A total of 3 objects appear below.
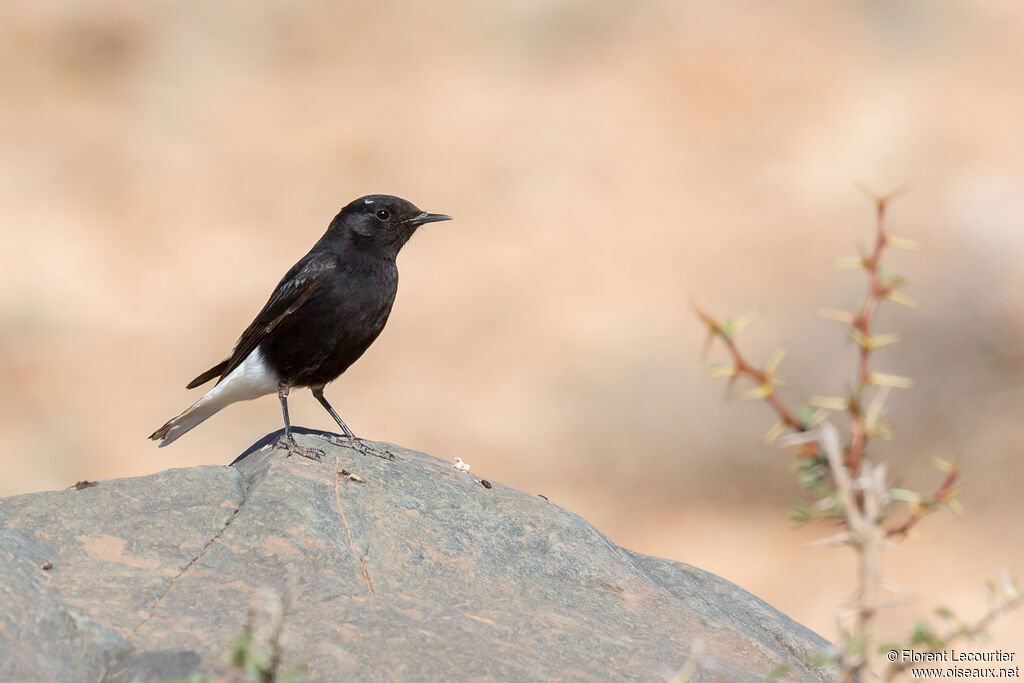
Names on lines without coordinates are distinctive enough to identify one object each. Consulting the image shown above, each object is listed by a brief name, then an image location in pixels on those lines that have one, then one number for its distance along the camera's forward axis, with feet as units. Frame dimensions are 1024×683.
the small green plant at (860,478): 17.80
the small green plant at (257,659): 17.74
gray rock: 28.68
